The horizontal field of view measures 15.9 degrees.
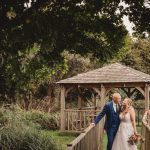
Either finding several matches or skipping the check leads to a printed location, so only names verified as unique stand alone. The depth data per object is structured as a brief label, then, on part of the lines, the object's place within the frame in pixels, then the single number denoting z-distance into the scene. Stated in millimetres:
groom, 13094
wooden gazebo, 25750
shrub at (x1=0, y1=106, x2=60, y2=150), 13750
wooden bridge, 8993
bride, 13023
